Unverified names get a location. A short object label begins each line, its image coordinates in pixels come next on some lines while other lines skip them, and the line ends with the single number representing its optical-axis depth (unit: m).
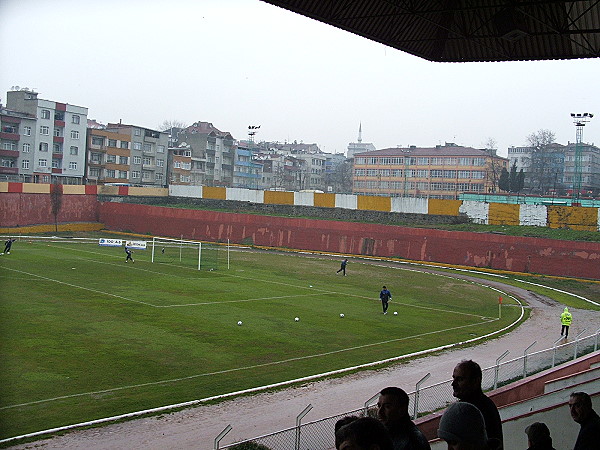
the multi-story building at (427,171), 99.44
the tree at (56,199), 69.62
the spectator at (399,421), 5.11
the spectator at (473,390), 6.02
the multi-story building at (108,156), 89.44
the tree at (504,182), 91.00
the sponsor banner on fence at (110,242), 55.72
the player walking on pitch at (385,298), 31.14
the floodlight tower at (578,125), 68.25
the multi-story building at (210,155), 113.25
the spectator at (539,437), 6.30
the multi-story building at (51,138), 78.31
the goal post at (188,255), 49.06
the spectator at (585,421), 6.60
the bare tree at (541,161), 115.88
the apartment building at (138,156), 93.31
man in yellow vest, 27.31
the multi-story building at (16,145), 74.25
